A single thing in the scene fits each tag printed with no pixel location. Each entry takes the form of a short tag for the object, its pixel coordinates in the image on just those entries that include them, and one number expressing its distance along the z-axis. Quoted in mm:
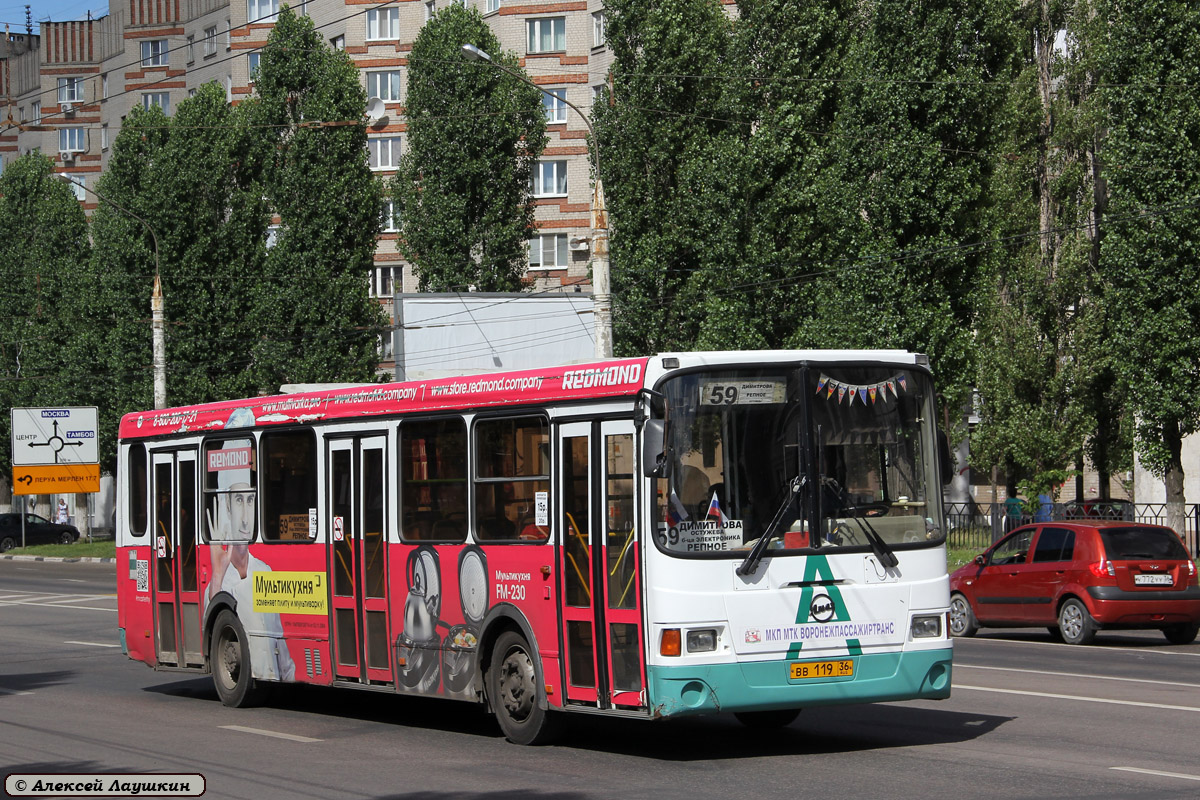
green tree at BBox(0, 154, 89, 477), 66375
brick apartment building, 68875
